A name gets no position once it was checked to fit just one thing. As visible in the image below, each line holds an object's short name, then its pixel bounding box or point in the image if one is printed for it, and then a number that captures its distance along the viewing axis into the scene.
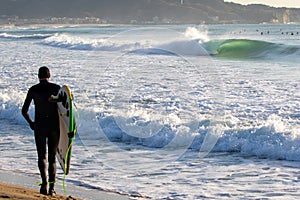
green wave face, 73.85
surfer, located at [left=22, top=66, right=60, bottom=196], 12.91
